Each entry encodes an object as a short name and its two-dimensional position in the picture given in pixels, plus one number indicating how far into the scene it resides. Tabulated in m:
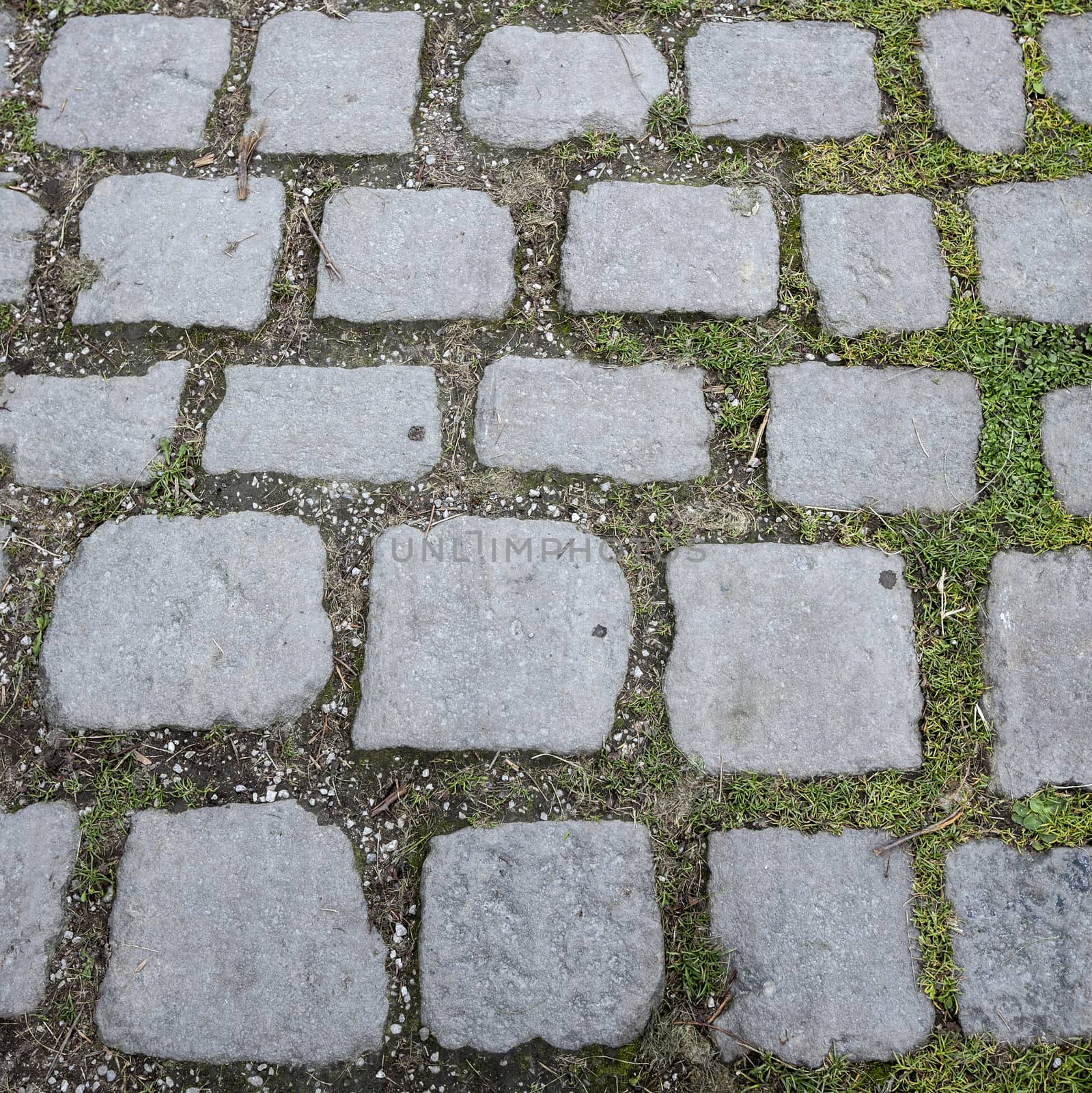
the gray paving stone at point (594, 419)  2.11
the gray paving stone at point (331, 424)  2.12
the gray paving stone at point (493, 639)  1.95
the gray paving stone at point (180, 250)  2.24
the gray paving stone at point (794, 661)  1.95
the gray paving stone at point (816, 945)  1.81
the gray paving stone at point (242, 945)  1.81
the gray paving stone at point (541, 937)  1.80
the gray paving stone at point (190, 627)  1.99
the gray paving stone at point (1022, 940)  1.82
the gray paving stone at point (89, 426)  2.14
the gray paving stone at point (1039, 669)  1.95
